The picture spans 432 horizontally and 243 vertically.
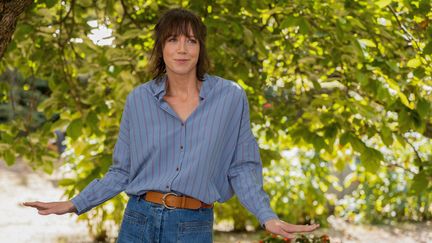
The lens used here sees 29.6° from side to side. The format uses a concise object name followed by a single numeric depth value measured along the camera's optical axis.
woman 2.70
